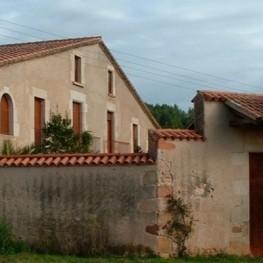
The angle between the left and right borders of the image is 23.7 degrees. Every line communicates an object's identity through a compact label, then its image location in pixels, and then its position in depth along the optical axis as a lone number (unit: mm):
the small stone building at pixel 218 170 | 12469
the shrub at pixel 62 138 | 22656
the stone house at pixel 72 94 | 22469
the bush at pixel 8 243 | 12664
